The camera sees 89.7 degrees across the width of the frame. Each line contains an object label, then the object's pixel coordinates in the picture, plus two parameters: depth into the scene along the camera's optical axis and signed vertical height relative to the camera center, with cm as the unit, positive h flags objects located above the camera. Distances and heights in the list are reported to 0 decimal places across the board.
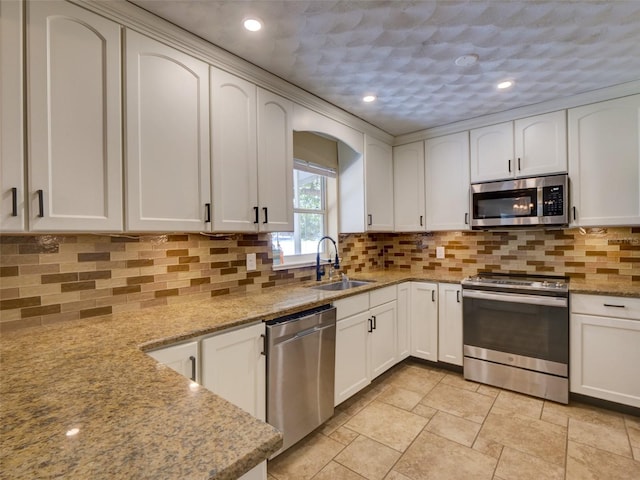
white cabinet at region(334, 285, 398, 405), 232 -81
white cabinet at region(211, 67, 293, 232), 190 +54
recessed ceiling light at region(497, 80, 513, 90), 236 +114
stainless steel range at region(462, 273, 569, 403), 247 -80
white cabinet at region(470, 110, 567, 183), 269 +79
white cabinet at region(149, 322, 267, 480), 141 -60
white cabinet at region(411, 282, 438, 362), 308 -81
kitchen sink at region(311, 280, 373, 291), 290 -42
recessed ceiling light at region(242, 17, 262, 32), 165 +113
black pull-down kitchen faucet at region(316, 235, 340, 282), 289 -25
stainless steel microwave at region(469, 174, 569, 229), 263 +29
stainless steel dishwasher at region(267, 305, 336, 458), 181 -80
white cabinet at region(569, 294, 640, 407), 226 -82
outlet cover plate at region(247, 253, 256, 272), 239 -17
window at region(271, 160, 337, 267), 283 +23
